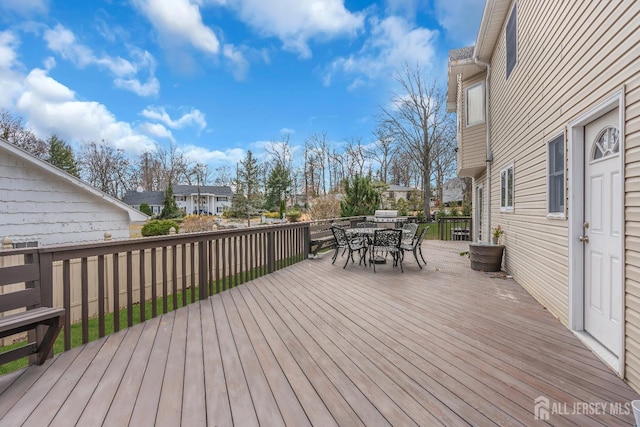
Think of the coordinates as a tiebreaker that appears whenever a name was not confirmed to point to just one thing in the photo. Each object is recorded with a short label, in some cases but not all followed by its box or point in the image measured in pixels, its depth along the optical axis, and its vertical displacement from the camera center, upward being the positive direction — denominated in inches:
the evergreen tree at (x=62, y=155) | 1020.5 +203.3
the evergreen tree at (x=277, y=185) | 1214.3 +103.7
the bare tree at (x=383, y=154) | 1023.7 +205.3
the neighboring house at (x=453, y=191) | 1165.7 +70.9
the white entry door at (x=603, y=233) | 88.9 -8.6
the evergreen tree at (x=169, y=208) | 1010.1 +7.5
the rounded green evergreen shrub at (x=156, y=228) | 567.2 -35.4
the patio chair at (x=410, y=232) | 261.1 -22.0
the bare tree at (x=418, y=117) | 761.0 +254.3
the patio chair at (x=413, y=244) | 231.5 -31.4
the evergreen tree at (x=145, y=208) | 1060.0 +8.4
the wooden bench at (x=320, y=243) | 287.4 -34.9
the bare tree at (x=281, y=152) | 1186.0 +239.3
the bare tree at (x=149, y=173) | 1246.3 +166.9
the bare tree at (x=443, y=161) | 856.9 +158.3
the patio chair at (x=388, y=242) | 226.2 -27.0
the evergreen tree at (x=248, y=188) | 893.8 +76.5
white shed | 189.6 +4.8
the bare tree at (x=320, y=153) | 1143.6 +229.5
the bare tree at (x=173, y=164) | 1246.9 +209.0
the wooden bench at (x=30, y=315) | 77.2 -28.6
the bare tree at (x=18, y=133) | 705.0 +204.6
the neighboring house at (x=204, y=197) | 1471.5 +68.1
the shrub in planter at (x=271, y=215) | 1122.6 -22.4
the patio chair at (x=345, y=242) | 246.2 -30.9
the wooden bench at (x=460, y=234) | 445.1 -40.4
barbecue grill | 420.6 -14.4
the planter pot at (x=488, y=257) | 215.6 -37.1
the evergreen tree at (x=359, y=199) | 485.4 +16.4
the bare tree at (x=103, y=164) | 1070.8 +178.8
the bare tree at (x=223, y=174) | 1439.2 +180.7
